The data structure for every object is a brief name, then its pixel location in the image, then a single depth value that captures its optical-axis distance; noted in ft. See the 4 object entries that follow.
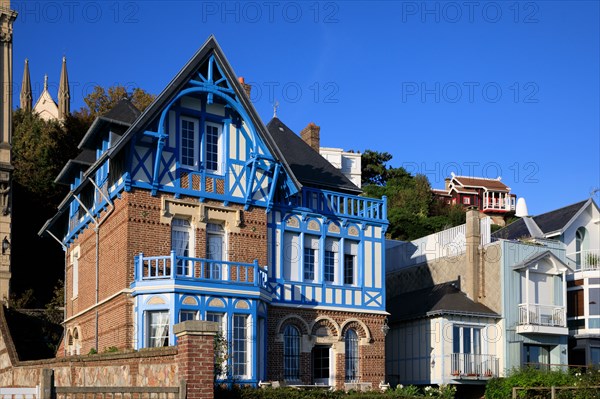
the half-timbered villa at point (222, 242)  79.20
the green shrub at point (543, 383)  93.15
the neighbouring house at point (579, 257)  118.93
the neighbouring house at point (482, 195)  239.48
